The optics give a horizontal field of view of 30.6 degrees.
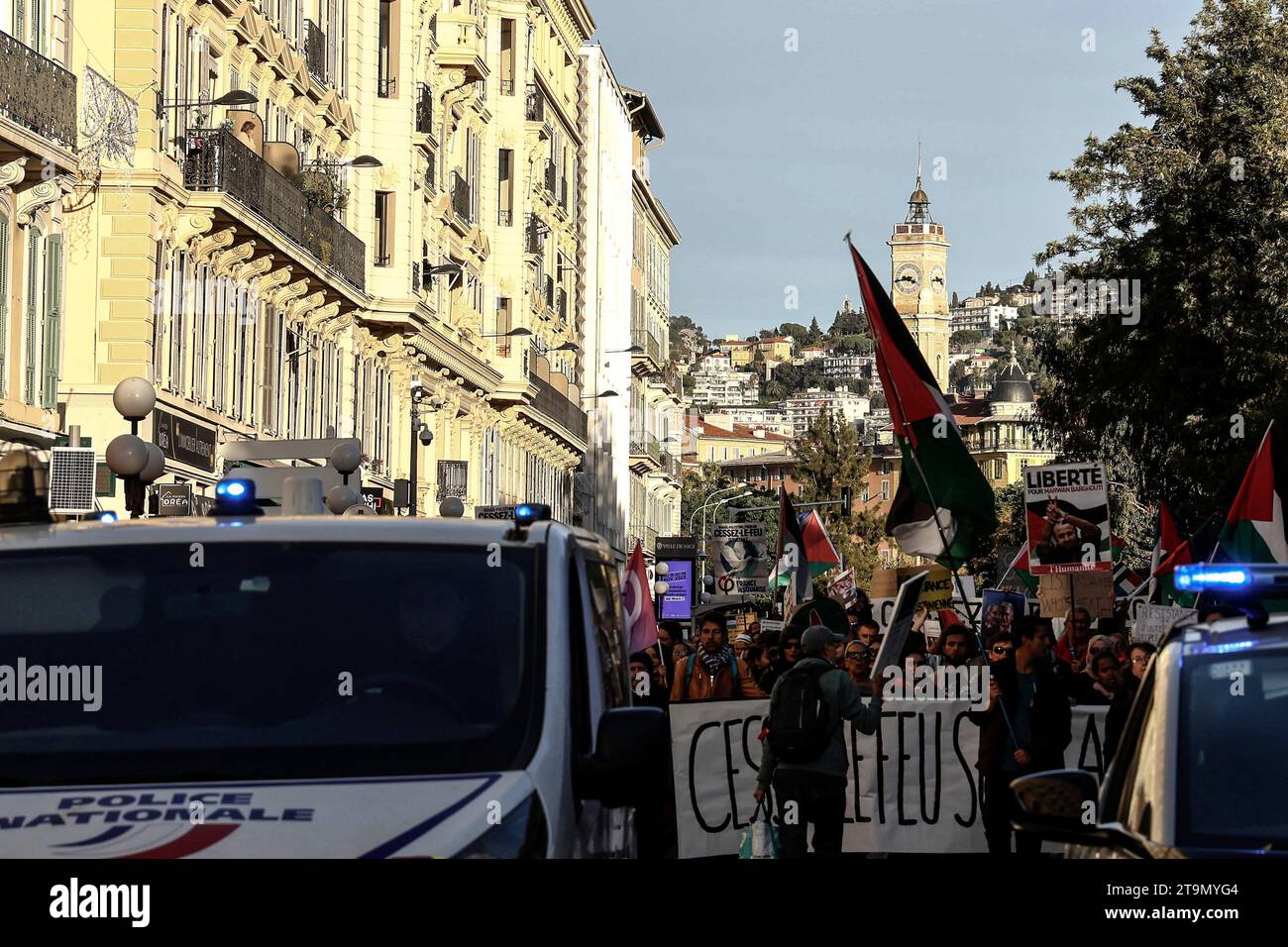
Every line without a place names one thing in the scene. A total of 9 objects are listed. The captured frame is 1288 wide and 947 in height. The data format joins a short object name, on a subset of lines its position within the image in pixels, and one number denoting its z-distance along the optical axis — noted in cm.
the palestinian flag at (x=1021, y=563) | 3494
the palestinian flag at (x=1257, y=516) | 2053
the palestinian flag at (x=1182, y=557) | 2619
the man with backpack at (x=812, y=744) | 1391
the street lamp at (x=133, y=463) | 1587
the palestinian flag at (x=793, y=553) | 3572
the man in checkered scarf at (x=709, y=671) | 1802
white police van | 552
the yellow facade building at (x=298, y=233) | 3038
